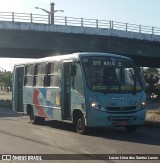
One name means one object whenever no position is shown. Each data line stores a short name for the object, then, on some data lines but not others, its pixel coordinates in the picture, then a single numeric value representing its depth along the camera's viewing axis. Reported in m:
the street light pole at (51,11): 55.34
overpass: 39.59
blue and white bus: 14.01
